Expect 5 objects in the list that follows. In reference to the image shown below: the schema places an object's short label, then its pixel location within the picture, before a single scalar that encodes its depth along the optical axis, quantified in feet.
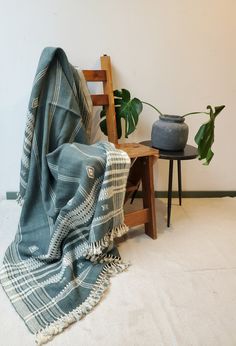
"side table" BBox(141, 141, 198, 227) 4.67
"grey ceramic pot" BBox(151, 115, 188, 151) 4.80
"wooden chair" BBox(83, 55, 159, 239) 4.68
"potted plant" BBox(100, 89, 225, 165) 4.40
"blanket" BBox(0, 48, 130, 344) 3.42
